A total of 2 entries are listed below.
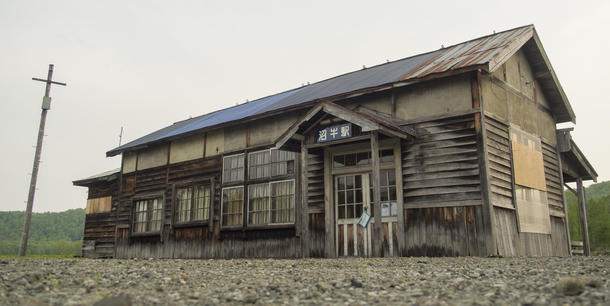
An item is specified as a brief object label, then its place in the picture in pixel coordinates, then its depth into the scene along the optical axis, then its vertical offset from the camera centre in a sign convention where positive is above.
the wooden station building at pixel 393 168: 8.88 +1.84
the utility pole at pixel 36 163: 16.94 +3.08
